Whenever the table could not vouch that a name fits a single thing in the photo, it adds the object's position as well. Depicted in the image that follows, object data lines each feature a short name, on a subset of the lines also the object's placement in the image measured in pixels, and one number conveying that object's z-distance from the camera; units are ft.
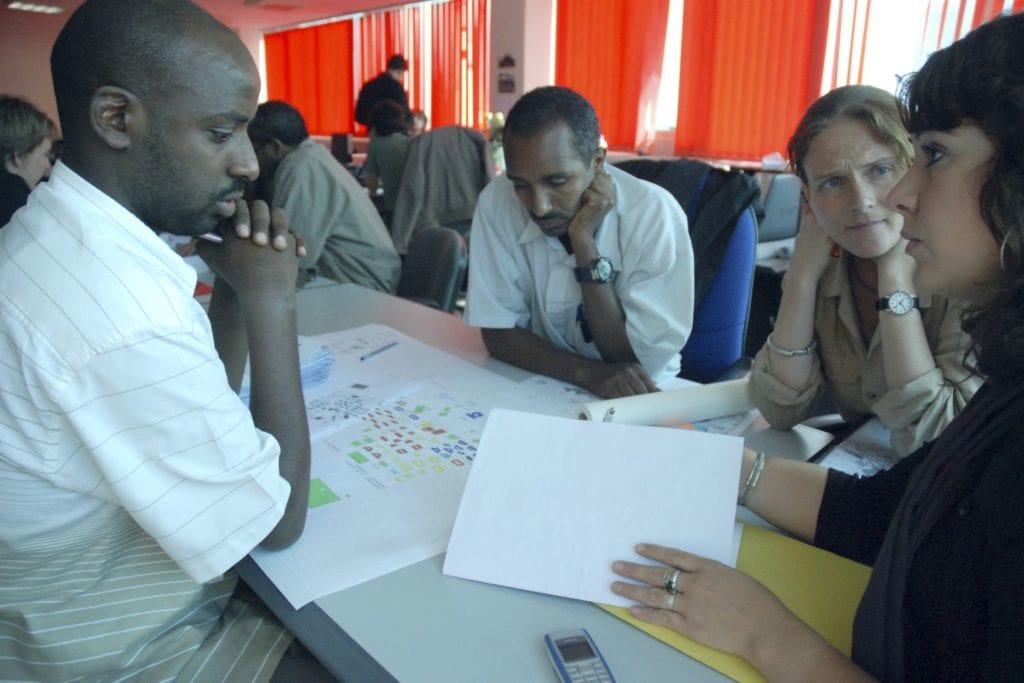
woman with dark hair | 2.17
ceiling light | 30.40
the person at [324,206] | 9.30
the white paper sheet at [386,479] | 2.94
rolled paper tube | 4.09
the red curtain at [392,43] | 27.78
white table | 2.40
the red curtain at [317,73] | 31.78
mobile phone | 2.31
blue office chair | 6.05
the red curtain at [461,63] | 24.77
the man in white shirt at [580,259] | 5.16
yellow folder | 2.51
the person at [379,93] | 20.67
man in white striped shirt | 2.48
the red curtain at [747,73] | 16.25
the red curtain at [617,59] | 18.99
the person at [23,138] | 9.05
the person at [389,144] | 17.54
